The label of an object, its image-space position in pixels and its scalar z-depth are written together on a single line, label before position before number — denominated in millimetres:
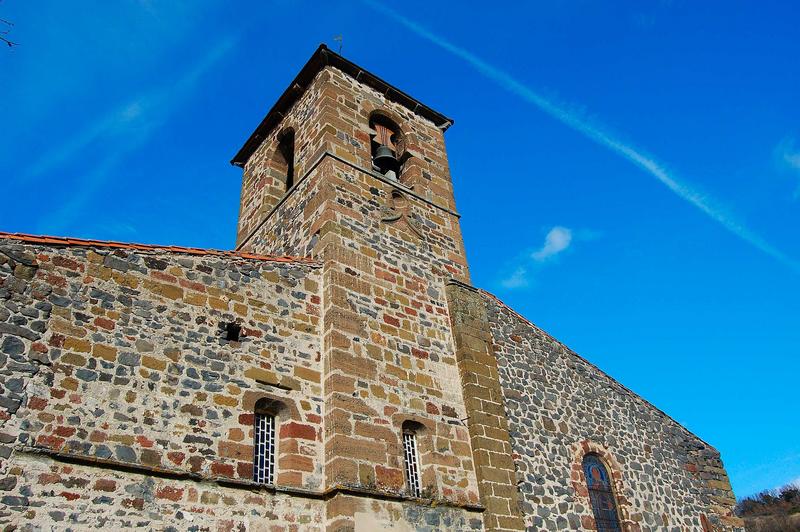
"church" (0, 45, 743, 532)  6508
